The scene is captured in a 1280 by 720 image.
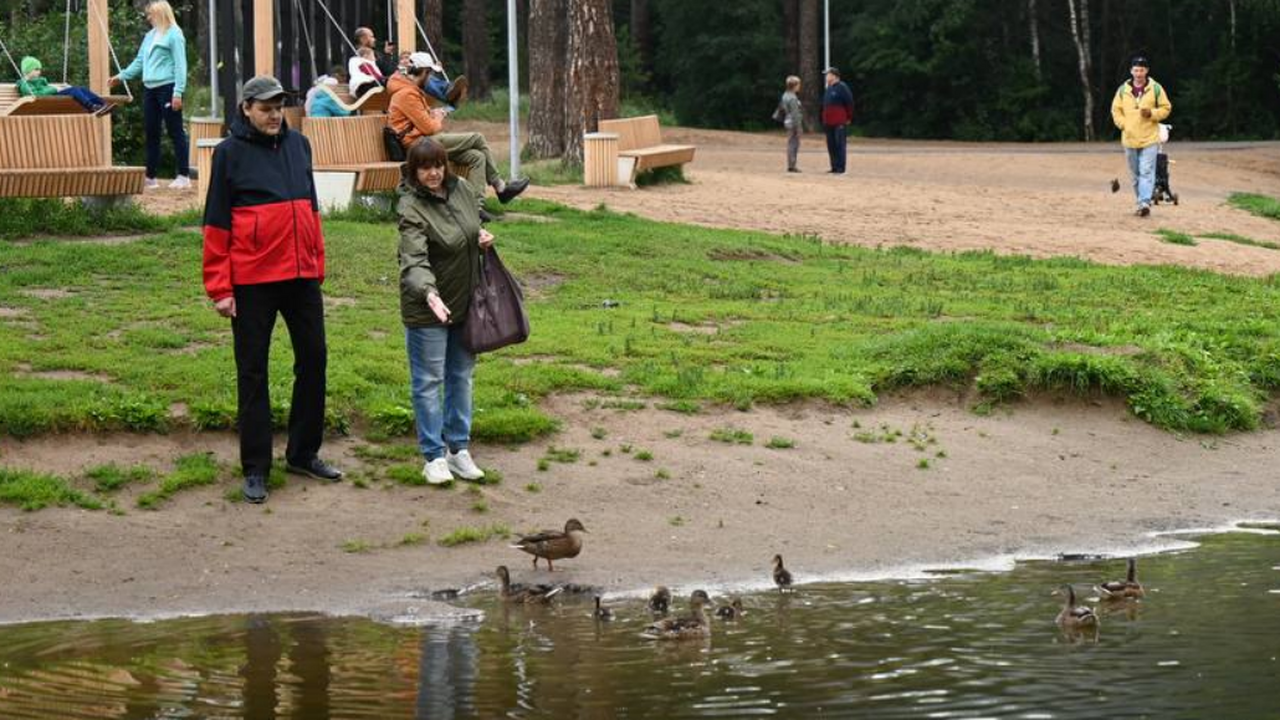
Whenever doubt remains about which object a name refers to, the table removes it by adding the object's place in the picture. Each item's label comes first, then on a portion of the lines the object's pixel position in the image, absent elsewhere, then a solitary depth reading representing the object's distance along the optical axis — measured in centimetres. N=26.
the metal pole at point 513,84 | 2467
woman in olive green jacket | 1136
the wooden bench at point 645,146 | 2733
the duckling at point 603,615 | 978
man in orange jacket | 1875
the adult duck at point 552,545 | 1075
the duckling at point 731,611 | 977
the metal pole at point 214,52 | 2845
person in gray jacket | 3428
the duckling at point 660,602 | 987
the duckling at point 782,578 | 1051
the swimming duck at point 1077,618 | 955
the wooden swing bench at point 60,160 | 1777
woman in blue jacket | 2214
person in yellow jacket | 2628
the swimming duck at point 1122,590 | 1008
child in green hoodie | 2038
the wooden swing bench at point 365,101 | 2245
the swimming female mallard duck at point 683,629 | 927
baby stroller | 2731
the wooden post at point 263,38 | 2102
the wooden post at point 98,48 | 2050
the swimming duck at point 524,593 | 1009
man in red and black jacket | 1108
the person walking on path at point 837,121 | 3403
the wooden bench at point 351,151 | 2012
